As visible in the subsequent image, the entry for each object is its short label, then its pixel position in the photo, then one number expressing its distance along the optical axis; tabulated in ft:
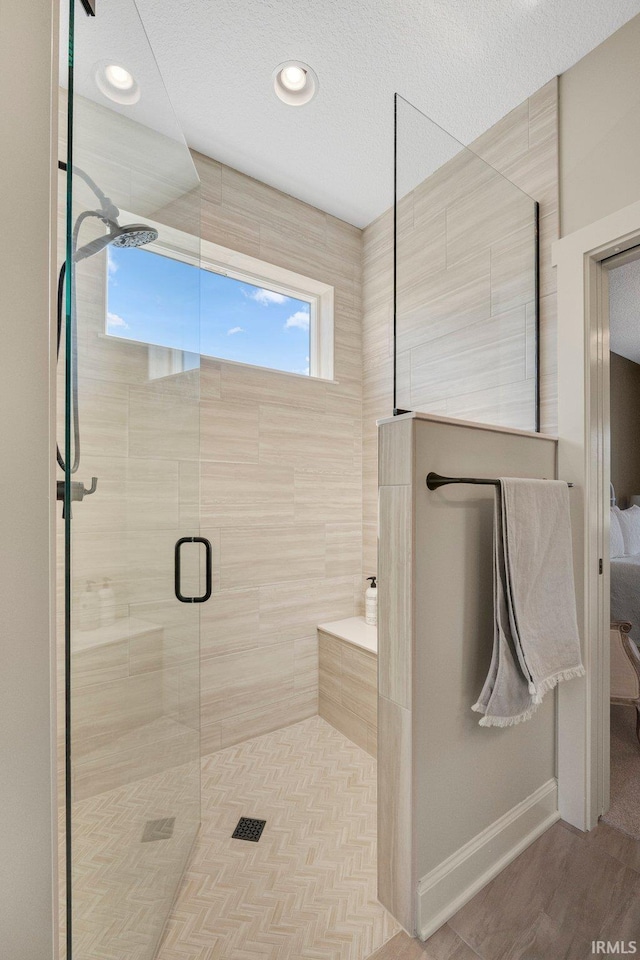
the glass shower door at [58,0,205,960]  2.62
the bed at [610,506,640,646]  5.38
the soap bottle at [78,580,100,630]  2.81
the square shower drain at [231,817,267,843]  5.21
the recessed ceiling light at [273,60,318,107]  5.59
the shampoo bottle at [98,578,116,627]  3.18
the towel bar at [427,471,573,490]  4.09
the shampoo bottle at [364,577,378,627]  8.05
